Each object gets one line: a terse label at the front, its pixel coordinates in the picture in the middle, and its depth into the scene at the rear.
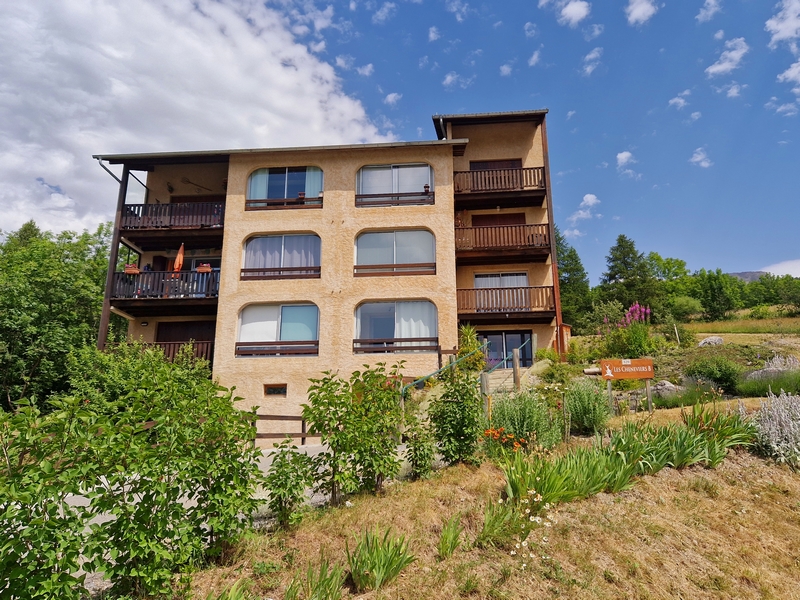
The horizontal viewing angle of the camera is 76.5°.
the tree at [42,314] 20.98
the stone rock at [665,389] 13.22
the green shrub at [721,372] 13.34
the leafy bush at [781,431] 7.68
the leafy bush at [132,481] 3.46
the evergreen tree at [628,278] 44.27
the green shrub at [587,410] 9.20
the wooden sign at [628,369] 10.56
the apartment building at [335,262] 19.36
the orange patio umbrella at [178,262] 20.52
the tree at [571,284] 41.16
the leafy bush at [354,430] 6.21
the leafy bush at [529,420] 8.33
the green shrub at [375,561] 4.65
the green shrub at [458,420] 7.68
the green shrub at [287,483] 5.61
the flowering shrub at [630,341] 18.25
